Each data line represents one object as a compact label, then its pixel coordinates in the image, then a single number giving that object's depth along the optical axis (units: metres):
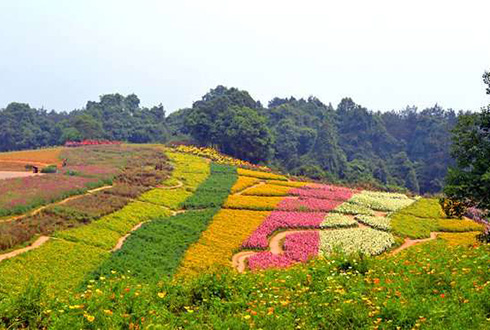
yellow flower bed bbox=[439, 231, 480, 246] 25.33
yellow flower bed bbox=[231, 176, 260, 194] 35.23
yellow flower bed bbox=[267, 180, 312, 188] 39.49
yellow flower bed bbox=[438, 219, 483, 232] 29.00
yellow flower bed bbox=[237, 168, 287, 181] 42.85
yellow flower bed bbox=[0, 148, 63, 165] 42.31
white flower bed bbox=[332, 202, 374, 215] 31.12
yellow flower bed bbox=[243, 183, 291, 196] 34.56
